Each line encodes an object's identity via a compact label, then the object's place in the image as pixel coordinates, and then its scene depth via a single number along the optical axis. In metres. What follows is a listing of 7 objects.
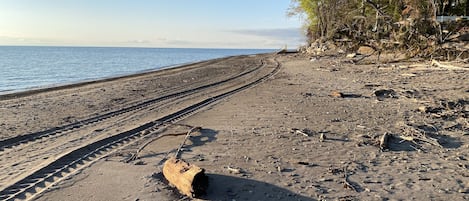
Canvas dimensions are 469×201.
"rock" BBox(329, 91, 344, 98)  11.98
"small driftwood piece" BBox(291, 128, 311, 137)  7.60
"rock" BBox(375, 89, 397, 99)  11.61
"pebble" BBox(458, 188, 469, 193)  4.93
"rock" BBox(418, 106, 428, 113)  9.29
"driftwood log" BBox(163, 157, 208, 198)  4.81
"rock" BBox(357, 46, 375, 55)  26.98
